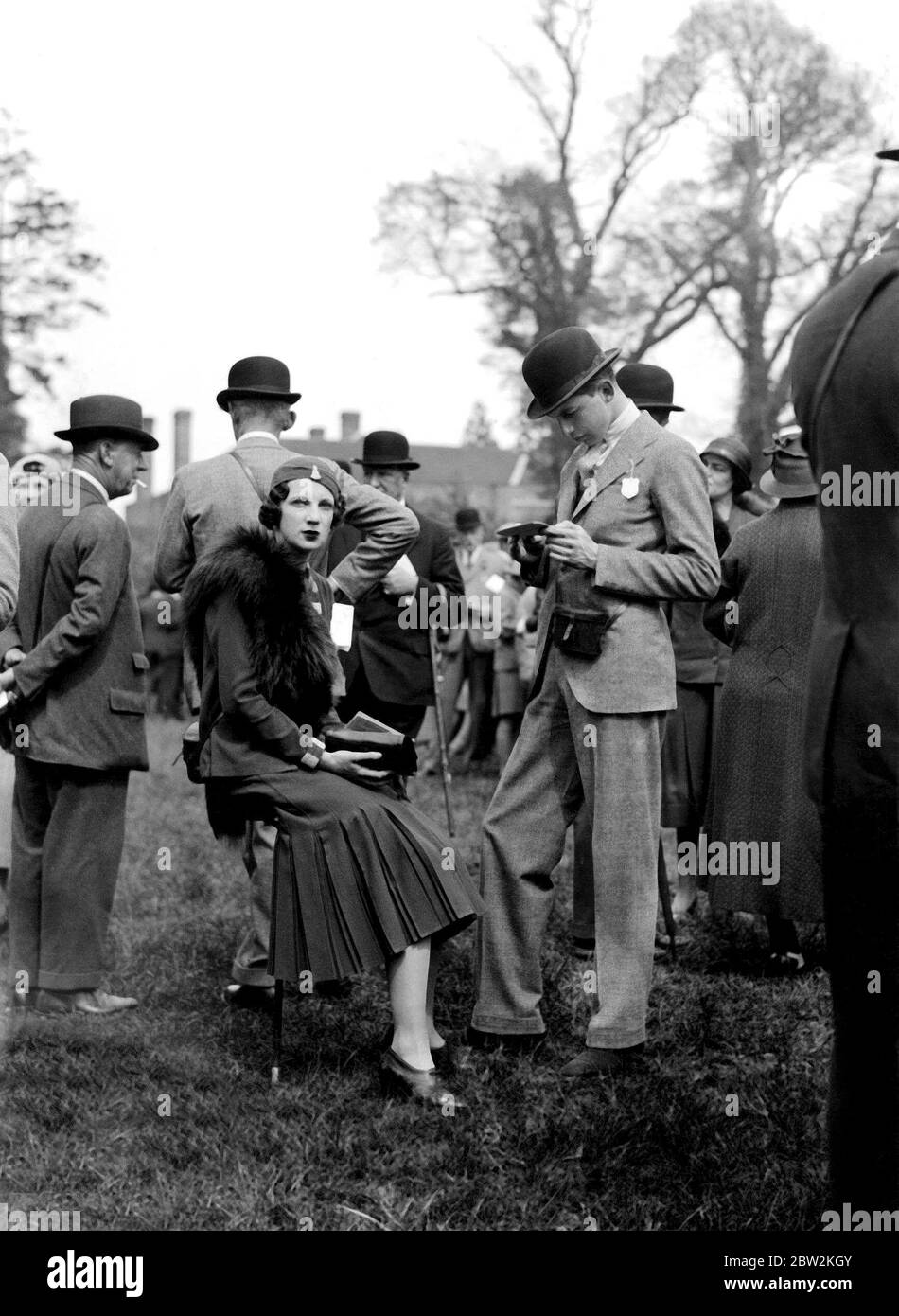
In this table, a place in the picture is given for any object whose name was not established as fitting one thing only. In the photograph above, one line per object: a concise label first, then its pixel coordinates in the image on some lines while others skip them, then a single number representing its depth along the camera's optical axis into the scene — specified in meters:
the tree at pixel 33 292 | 26.53
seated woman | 4.87
